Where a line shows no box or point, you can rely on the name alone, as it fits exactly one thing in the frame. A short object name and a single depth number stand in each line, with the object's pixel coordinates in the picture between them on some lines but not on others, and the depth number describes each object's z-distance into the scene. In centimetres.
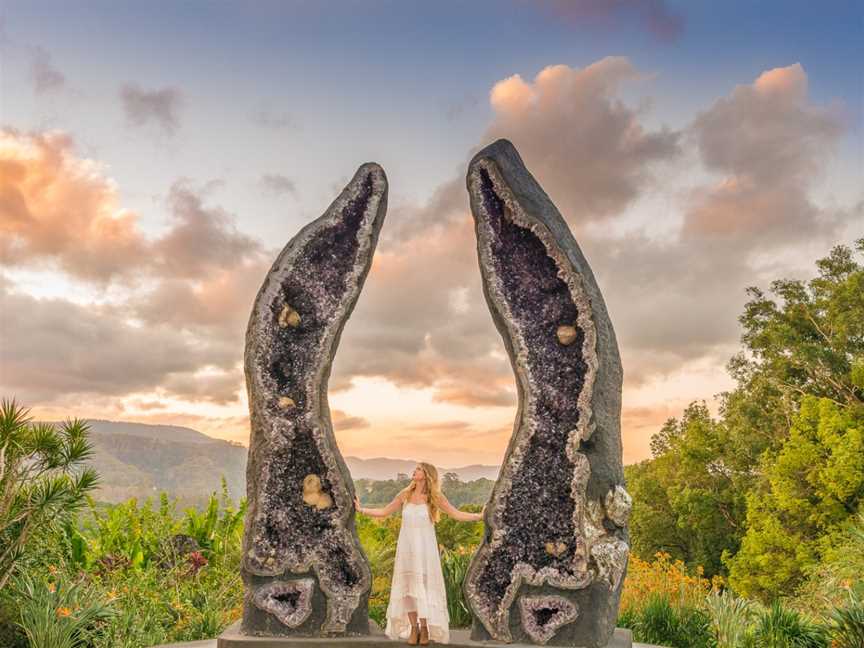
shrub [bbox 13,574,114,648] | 812
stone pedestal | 714
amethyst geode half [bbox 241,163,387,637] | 732
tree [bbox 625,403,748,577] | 2358
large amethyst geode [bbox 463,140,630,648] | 708
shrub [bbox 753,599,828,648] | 845
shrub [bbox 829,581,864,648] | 805
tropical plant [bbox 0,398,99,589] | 941
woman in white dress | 715
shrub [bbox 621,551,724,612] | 1045
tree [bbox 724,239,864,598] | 1959
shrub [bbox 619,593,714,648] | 933
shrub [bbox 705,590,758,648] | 862
